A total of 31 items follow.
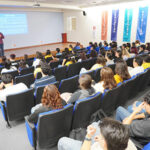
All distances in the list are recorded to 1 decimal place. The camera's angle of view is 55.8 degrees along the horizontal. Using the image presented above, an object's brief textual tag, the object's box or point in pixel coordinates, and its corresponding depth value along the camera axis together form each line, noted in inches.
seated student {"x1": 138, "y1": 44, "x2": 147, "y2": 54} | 236.5
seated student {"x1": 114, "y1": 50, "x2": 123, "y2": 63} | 193.9
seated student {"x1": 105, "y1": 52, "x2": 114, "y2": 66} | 185.7
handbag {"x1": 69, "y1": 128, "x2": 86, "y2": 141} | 66.9
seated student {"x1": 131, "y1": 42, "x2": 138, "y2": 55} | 245.9
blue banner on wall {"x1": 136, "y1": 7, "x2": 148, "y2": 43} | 334.0
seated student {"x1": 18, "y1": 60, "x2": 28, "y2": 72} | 174.3
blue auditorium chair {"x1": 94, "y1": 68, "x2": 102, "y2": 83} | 146.9
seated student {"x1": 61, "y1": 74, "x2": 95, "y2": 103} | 87.5
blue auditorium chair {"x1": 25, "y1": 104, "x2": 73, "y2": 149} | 66.4
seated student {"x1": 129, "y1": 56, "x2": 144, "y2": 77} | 132.2
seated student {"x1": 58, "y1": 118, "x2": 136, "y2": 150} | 38.2
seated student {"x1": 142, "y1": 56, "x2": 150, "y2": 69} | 144.8
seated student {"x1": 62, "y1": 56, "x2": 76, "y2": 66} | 184.0
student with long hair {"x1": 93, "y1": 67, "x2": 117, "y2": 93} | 92.7
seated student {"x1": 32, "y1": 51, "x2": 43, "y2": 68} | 203.9
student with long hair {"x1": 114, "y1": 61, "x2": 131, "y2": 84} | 106.7
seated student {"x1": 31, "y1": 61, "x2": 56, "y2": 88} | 115.2
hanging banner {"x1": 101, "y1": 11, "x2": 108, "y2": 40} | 412.2
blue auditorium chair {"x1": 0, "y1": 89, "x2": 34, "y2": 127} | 89.4
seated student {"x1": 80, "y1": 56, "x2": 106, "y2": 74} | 156.7
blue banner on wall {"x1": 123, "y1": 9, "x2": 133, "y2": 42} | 360.4
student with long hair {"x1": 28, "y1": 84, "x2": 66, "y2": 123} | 72.2
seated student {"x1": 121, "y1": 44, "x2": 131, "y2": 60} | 219.1
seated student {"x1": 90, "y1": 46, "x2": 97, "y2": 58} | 212.4
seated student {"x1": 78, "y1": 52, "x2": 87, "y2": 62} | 198.8
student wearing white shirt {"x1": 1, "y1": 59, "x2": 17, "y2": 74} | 162.2
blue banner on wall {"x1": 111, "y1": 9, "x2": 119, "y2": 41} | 386.0
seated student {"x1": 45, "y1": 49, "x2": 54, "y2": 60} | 238.6
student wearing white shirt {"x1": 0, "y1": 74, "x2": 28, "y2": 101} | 96.3
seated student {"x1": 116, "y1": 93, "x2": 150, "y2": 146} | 57.3
